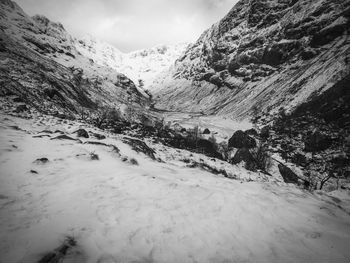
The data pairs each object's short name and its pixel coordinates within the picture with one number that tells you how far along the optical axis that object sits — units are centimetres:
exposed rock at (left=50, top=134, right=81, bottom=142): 1506
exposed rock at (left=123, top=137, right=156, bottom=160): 1860
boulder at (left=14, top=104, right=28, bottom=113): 2673
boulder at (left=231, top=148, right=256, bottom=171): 3569
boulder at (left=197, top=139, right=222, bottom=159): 4416
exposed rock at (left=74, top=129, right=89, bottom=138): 1945
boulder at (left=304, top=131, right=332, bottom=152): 4691
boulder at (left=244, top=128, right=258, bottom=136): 6122
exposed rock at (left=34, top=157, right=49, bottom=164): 986
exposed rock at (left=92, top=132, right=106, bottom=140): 2078
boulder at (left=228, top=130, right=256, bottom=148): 4659
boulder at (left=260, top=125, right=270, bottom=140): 6025
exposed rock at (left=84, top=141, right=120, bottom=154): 1454
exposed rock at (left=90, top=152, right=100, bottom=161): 1167
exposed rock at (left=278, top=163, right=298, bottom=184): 3132
